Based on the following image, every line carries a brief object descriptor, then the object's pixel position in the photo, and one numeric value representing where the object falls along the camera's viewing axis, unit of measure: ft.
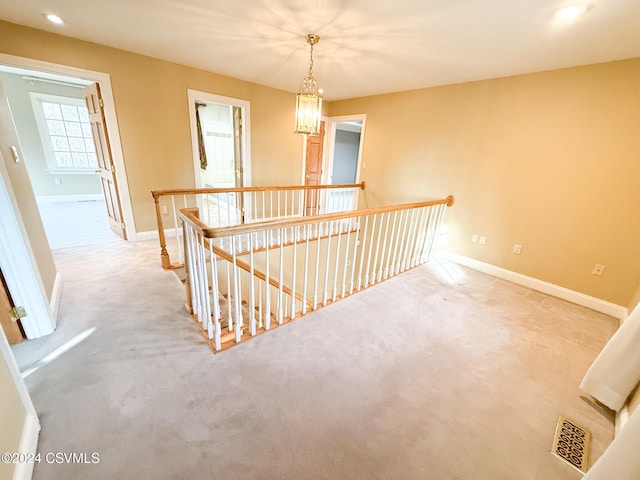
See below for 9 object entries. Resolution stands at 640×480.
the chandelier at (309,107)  7.24
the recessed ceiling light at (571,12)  5.35
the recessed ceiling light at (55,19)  7.48
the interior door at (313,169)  17.37
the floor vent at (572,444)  4.02
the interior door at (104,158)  10.32
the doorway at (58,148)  15.87
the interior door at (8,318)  5.37
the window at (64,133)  17.72
